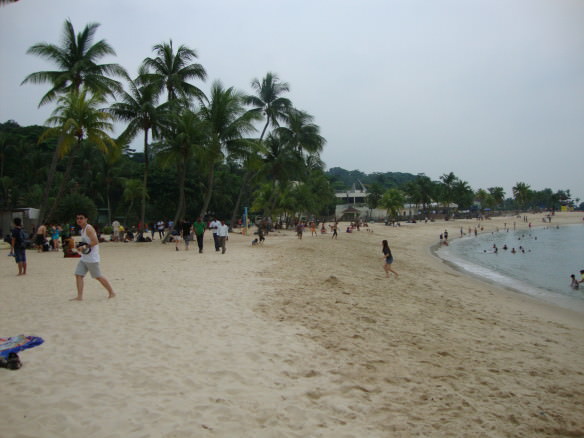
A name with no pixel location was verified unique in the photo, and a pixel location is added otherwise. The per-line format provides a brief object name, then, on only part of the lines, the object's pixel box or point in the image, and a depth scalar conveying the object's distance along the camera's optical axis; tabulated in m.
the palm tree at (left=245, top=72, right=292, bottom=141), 27.94
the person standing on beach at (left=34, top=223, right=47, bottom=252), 16.47
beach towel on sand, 4.09
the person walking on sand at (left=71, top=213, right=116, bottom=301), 6.40
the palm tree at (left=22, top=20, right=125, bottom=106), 18.39
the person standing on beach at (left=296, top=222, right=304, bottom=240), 25.96
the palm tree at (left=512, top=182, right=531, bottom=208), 110.12
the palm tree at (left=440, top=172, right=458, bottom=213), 88.88
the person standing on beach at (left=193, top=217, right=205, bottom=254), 15.12
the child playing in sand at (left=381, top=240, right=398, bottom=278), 12.38
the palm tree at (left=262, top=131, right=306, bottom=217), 28.77
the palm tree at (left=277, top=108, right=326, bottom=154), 29.69
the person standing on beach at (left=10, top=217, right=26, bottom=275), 9.52
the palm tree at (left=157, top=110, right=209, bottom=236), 19.44
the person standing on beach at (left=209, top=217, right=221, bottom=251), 15.65
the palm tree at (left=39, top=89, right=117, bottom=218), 17.00
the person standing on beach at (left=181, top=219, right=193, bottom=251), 16.89
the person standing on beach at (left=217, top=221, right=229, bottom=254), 15.21
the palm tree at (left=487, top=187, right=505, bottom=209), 106.62
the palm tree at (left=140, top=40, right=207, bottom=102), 21.92
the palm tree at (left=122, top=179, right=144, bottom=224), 35.61
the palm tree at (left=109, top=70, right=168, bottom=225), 19.56
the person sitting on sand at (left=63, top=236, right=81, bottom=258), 14.17
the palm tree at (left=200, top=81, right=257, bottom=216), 21.08
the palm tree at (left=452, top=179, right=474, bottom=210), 90.44
